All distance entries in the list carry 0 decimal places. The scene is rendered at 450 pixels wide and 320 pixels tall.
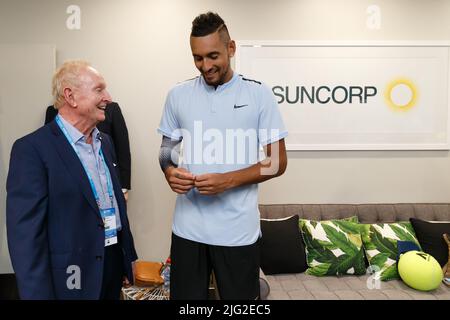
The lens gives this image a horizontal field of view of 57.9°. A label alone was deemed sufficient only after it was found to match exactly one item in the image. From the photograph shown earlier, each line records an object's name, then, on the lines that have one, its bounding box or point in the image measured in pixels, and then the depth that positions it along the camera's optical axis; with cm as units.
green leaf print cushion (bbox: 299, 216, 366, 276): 268
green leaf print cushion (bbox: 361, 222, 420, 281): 265
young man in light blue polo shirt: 154
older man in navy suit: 139
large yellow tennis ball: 240
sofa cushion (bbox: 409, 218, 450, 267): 272
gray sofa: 238
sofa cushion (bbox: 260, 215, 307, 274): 268
